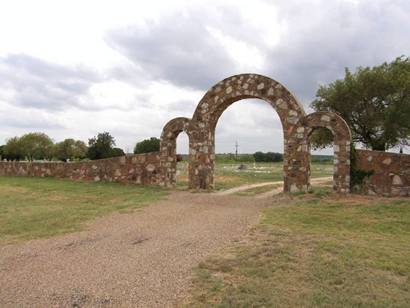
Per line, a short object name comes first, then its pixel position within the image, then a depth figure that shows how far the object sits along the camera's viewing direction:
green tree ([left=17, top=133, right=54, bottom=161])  50.47
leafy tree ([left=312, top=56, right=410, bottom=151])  16.70
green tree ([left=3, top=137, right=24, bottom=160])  50.32
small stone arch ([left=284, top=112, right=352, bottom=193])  11.45
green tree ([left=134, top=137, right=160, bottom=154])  29.54
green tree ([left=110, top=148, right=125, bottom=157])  30.37
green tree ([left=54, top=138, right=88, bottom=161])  49.93
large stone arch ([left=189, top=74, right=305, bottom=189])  12.81
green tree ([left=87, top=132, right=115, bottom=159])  30.59
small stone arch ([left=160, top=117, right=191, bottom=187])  14.66
